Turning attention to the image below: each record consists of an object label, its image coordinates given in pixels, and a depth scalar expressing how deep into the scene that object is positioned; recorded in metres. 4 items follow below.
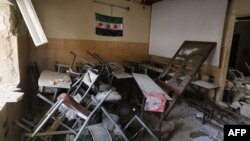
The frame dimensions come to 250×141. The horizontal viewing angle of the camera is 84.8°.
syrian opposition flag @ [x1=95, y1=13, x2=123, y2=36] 3.41
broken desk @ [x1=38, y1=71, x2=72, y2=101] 1.91
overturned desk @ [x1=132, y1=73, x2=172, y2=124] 1.88
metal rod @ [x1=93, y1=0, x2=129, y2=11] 3.36
